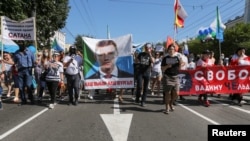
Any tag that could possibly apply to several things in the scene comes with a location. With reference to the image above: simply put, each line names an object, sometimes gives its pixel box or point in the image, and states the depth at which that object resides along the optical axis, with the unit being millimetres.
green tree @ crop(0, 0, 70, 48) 9374
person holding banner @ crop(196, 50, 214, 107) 6593
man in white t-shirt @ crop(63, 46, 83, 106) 6203
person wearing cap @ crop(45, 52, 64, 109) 6138
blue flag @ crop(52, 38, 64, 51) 14492
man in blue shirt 6334
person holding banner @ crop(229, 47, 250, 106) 6467
